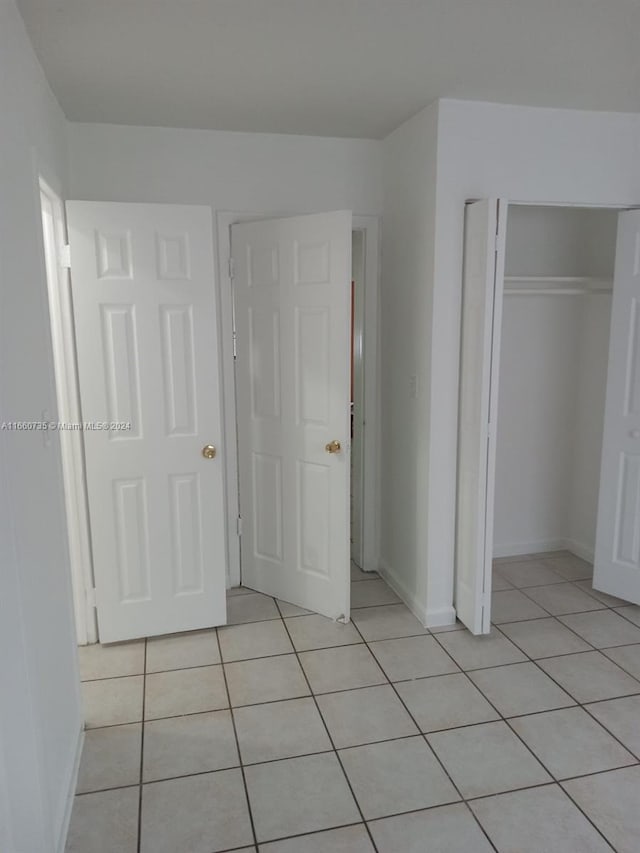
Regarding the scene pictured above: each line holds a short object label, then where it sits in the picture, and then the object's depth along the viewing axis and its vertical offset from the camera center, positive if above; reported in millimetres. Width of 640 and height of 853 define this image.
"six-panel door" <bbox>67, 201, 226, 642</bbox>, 2824 -378
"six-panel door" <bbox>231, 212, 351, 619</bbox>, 3100 -382
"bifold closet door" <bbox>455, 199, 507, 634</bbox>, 2799 -352
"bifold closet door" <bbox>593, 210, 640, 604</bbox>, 3230 -614
